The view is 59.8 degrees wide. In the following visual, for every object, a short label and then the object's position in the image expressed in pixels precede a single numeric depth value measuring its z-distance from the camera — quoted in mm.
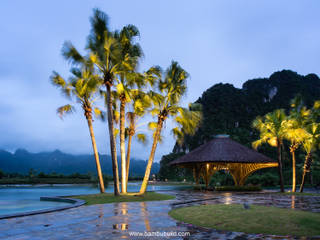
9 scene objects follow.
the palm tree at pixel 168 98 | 15266
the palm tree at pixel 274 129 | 21891
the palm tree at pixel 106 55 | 13016
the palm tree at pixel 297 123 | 20719
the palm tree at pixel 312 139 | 21020
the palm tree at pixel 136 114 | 15078
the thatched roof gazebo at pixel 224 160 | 23172
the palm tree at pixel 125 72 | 13742
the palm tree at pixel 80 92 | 14789
